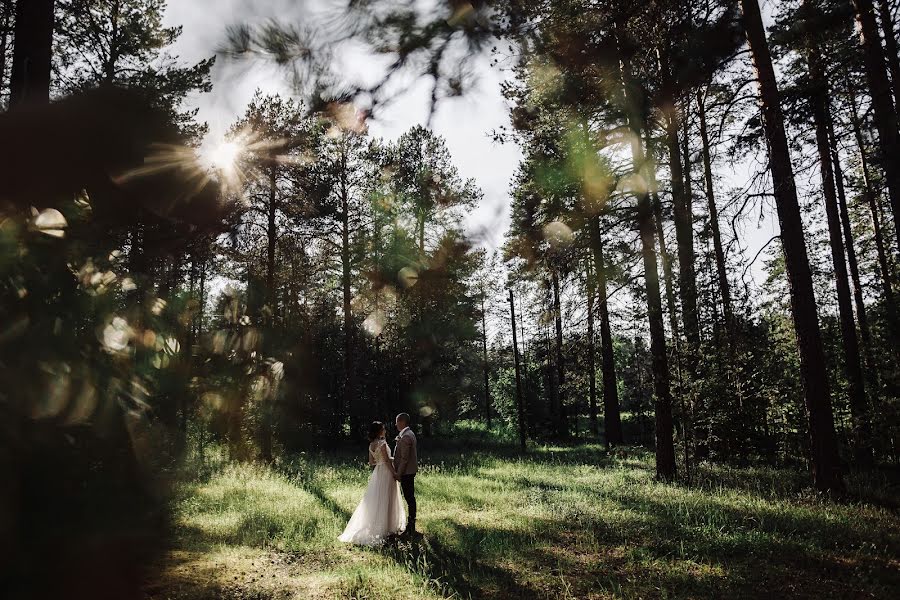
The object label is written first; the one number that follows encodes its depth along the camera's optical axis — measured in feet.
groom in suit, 27.73
